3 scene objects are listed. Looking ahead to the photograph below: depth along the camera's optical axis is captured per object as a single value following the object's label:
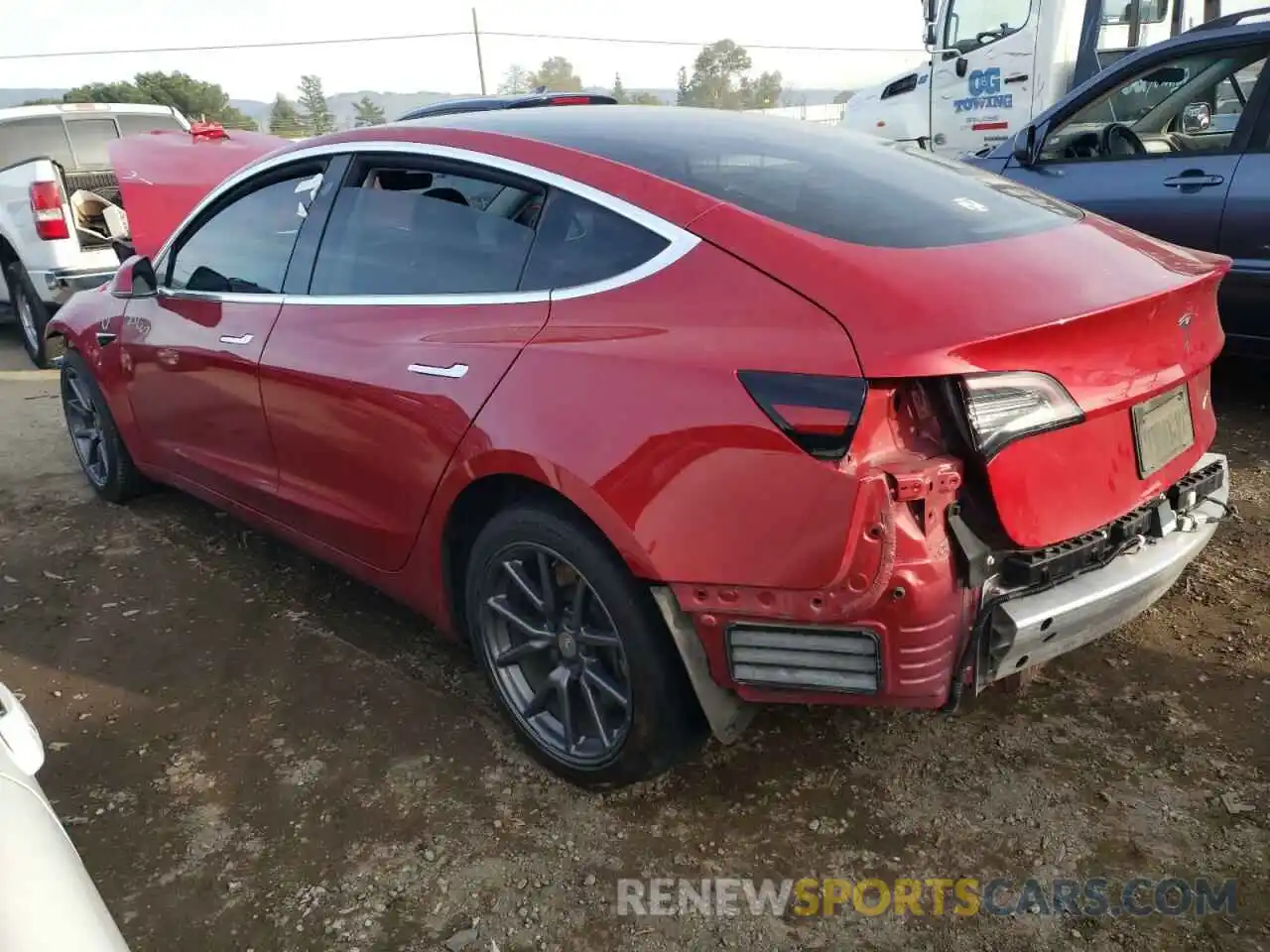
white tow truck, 9.12
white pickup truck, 7.11
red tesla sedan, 1.93
